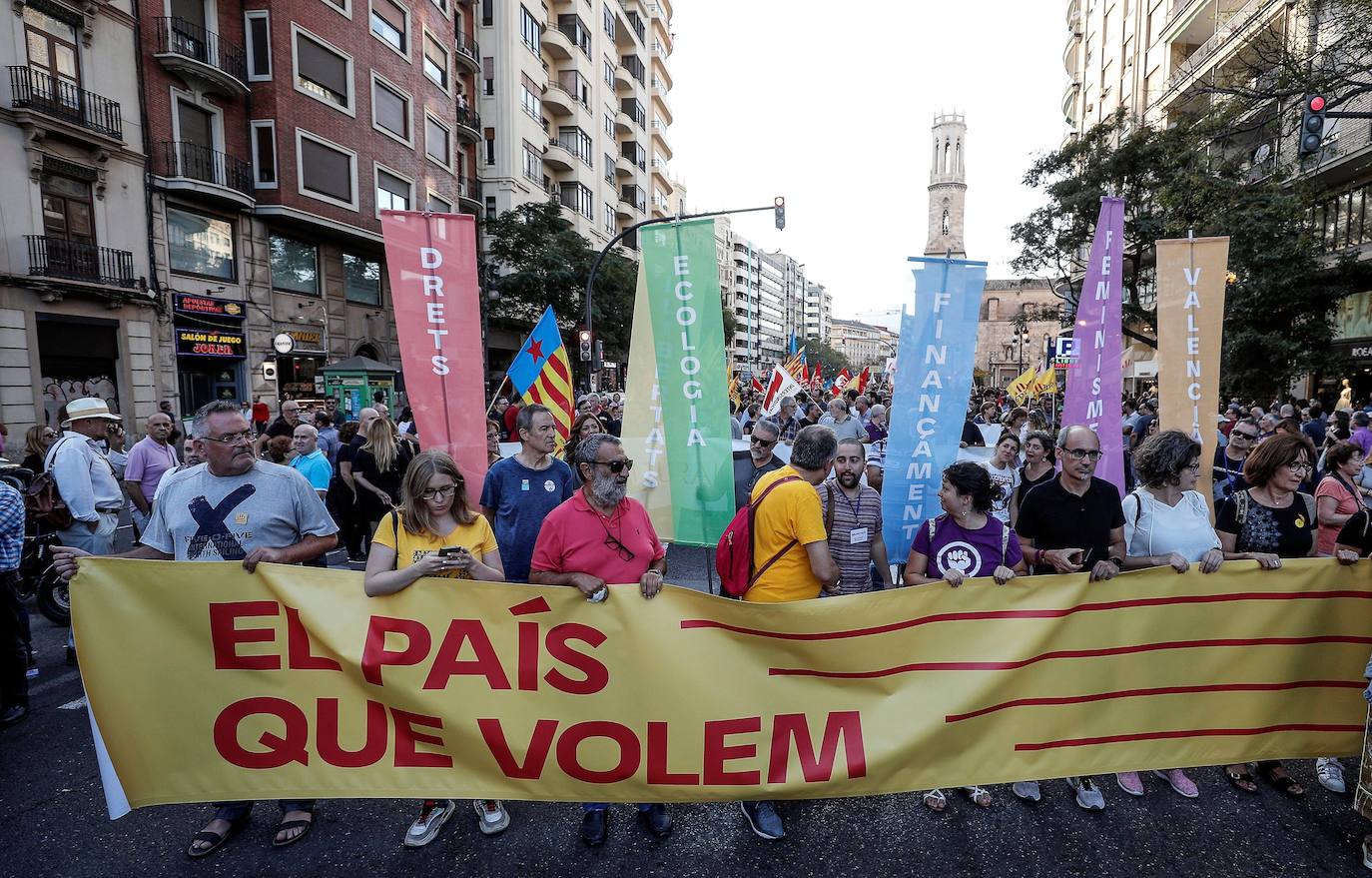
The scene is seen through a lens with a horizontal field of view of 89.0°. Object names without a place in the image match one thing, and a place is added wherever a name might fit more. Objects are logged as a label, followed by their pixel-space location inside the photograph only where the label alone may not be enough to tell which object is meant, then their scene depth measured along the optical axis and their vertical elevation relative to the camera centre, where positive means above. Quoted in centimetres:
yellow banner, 303 -130
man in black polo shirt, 360 -67
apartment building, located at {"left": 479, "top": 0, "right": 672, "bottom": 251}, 3284 +1585
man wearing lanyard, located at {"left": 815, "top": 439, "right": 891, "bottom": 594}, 376 -68
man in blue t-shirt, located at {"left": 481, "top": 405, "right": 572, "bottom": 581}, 423 -59
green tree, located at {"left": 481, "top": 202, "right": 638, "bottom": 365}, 2717 +502
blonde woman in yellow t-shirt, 303 -68
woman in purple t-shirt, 343 -76
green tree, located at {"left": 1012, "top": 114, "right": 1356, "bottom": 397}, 1515 +341
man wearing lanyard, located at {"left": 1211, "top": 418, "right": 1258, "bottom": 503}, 664 -63
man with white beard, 324 -68
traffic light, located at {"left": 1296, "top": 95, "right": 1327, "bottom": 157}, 796 +304
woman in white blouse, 355 -67
